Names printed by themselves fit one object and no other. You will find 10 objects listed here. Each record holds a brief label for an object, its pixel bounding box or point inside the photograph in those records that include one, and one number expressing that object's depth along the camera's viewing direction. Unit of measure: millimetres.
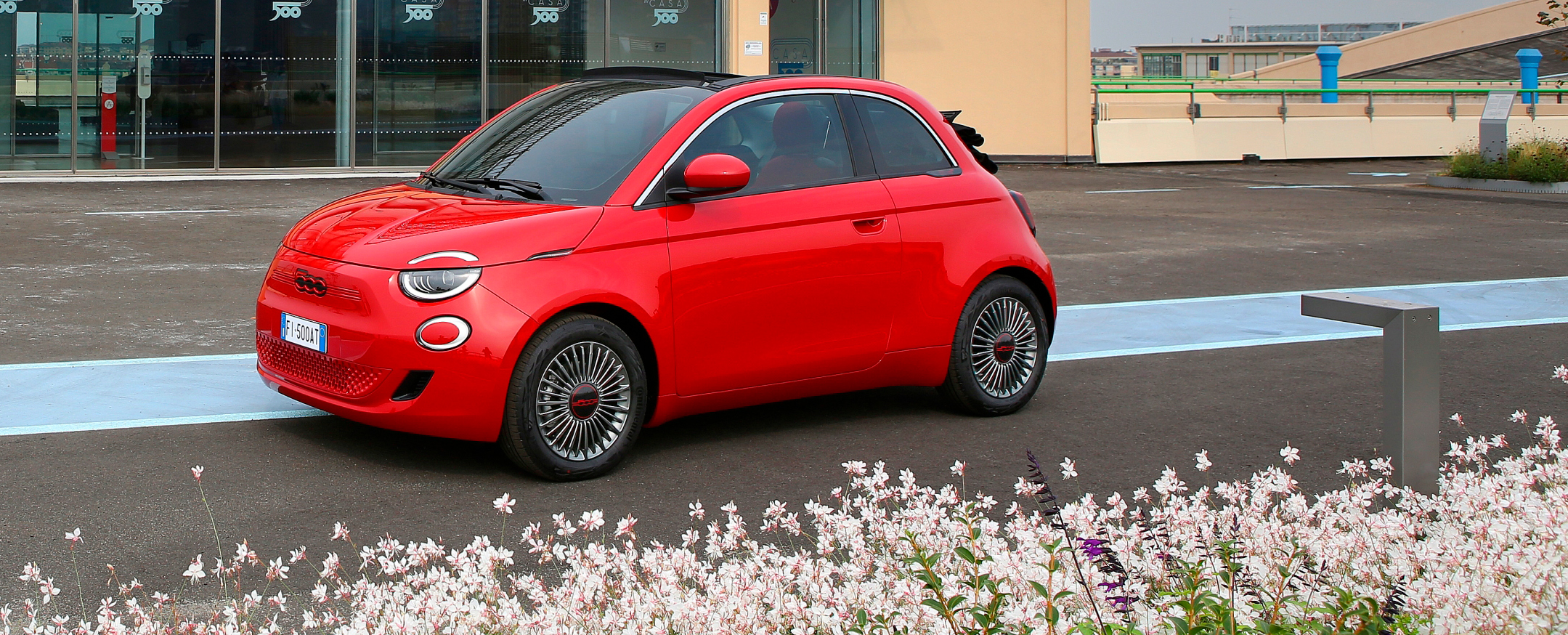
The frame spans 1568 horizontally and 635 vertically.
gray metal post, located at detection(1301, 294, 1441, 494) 4621
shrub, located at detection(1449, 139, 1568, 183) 21703
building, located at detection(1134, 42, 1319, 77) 82438
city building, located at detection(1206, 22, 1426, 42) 114838
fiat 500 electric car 5297
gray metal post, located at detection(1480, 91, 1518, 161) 22438
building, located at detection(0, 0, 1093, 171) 20953
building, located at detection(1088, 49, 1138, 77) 78081
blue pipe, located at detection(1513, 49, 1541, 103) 35625
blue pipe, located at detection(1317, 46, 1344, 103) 37406
